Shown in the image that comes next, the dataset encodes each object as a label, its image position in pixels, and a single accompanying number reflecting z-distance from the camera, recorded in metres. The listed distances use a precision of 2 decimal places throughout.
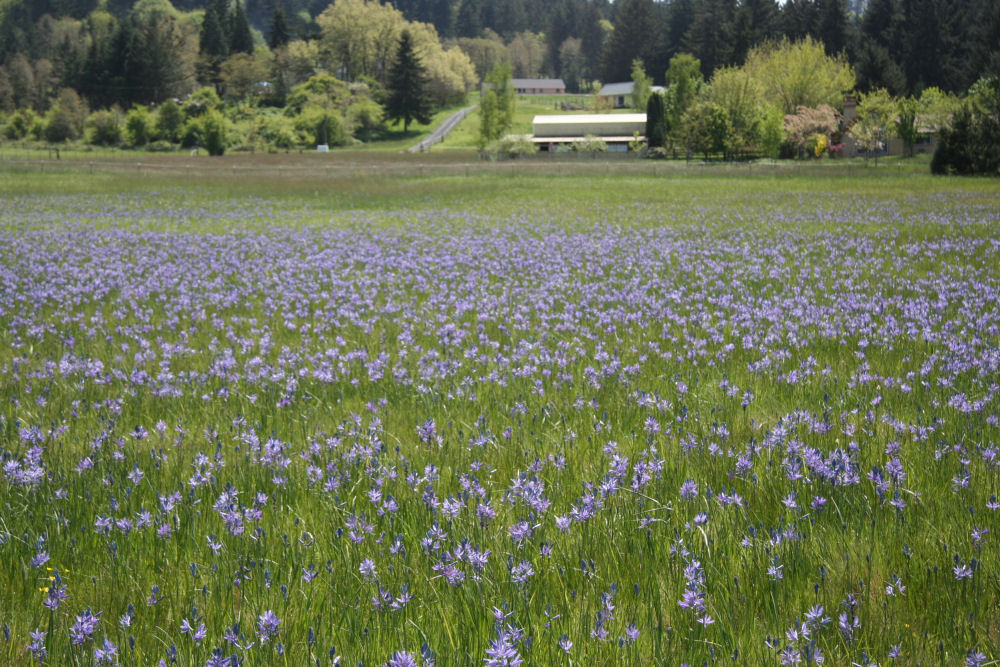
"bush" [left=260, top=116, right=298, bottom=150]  113.44
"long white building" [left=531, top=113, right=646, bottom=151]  127.62
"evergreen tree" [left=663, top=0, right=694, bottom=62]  173.88
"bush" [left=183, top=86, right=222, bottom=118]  125.69
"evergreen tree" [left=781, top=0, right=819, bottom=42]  126.12
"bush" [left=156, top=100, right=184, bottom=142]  117.06
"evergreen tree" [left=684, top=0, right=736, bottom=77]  142.50
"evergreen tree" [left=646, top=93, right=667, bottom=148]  100.50
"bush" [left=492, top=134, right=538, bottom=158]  92.19
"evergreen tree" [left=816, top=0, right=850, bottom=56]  118.00
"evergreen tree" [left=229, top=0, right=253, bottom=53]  164.62
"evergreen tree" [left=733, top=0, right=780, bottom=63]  128.62
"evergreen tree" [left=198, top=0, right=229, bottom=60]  157.00
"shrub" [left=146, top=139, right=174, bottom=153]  111.25
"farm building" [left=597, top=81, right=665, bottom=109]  178.62
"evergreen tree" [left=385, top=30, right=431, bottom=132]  138.00
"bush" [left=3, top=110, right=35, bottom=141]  121.75
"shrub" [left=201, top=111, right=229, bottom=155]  100.88
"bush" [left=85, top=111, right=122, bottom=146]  116.69
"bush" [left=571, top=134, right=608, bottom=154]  100.12
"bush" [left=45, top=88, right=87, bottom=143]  117.06
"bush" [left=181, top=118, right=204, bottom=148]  112.62
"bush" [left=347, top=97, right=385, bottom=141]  133.25
